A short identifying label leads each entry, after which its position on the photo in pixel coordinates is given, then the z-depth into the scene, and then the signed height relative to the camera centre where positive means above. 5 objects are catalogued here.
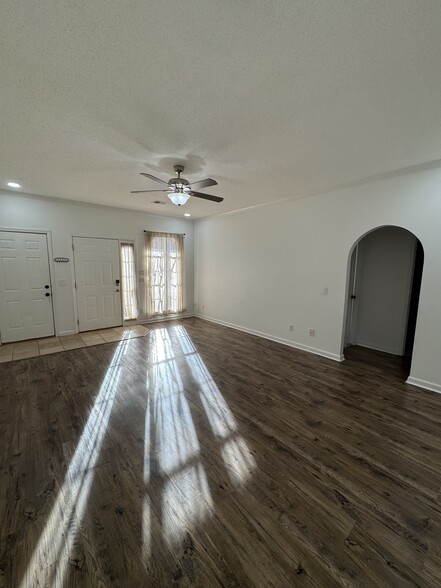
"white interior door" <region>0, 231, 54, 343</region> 4.54 -0.52
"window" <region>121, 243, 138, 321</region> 6.01 -0.42
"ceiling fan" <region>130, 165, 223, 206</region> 2.98 +0.93
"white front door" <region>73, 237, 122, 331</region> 5.31 -0.46
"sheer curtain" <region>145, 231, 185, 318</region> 6.18 -0.27
